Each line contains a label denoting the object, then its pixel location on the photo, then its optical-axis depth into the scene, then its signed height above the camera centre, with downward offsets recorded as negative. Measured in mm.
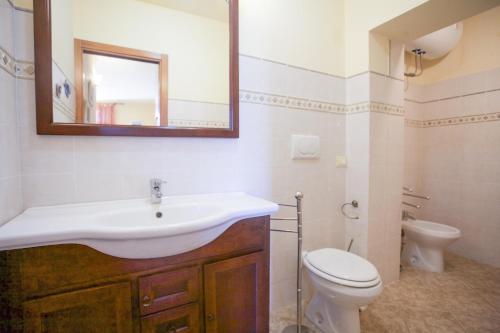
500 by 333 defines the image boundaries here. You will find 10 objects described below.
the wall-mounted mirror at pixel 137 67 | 942 +450
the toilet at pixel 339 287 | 1127 -648
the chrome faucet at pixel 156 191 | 1056 -143
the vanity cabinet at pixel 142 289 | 645 -427
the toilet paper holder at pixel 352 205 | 1666 -351
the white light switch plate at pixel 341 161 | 1689 -9
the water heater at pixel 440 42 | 2031 +1073
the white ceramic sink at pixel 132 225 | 667 -216
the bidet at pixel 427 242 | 1952 -742
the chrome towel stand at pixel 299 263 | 1145 -544
